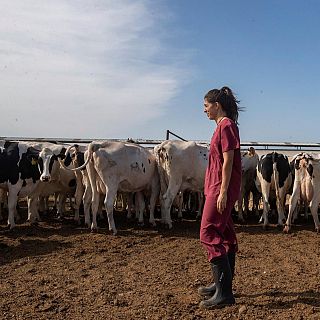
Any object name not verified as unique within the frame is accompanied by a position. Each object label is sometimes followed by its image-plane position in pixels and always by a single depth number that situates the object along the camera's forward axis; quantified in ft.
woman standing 16.28
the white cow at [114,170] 34.53
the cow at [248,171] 43.42
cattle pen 57.11
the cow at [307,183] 33.50
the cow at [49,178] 37.99
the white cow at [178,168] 37.93
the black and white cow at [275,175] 37.86
